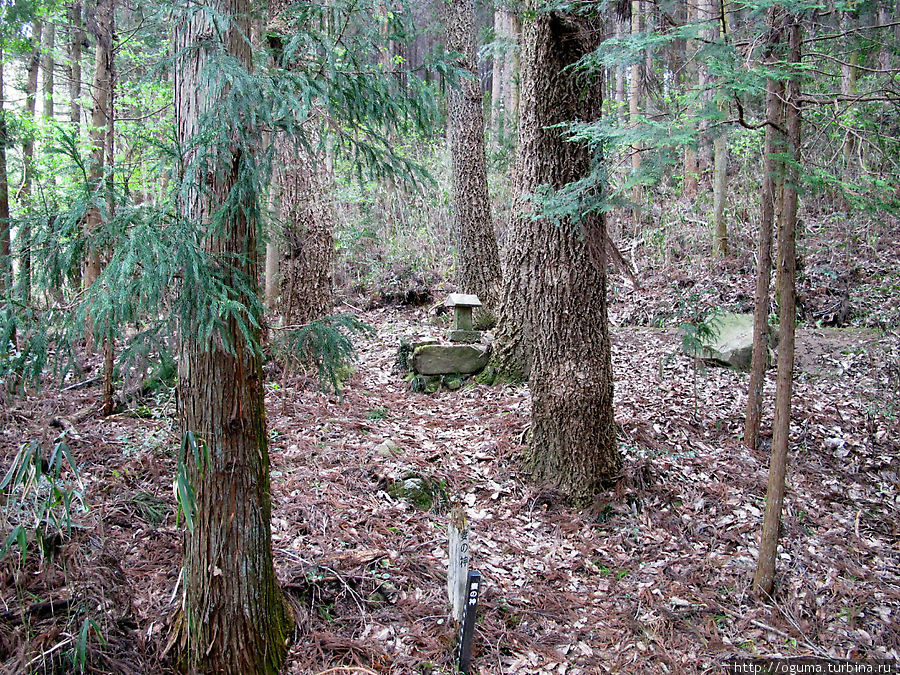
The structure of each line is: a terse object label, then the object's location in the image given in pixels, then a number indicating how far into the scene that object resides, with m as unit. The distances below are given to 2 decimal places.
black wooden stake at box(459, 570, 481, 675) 3.49
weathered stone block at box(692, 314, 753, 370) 8.08
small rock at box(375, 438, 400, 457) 5.85
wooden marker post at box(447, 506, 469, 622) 3.61
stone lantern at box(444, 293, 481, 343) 8.33
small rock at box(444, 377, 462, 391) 8.03
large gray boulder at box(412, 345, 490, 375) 8.13
